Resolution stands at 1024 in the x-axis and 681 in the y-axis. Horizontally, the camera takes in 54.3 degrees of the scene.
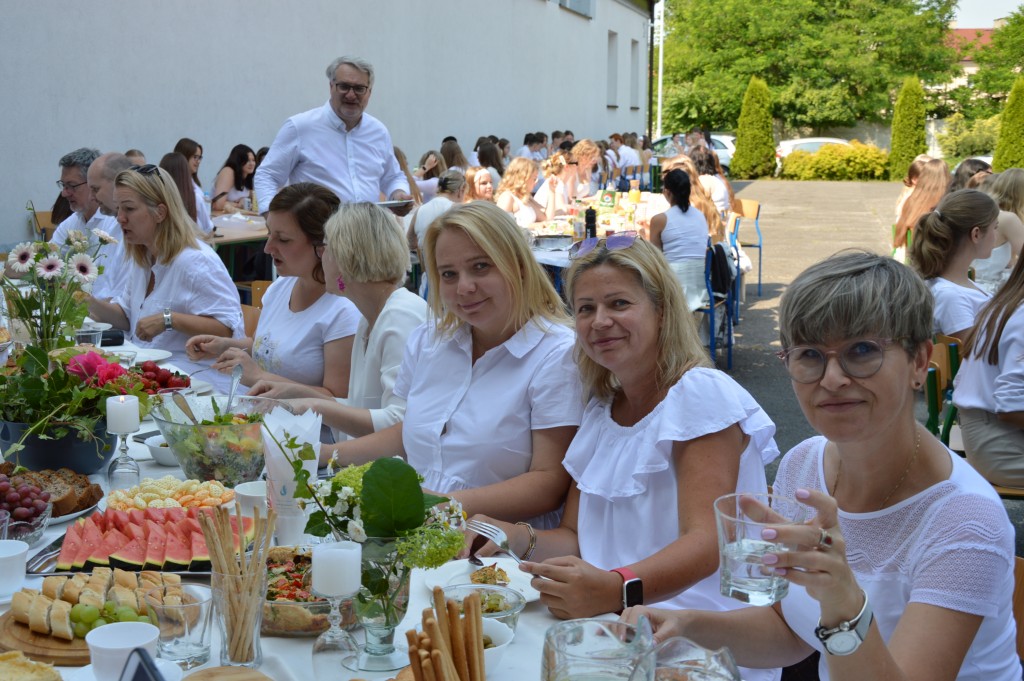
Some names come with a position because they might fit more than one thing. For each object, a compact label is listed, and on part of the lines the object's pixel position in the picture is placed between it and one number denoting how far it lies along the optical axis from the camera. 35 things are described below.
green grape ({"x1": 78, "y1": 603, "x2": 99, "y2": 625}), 1.70
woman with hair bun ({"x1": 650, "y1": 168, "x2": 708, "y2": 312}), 7.82
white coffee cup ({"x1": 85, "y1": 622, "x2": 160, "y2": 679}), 1.51
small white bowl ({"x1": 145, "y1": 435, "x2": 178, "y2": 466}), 2.84
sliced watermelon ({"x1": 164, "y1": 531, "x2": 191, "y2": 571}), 1.99
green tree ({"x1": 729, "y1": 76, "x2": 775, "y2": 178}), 33.62
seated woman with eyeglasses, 1.61
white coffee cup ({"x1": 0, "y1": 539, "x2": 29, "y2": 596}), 1.92
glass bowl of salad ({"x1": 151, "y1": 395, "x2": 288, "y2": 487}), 2.50
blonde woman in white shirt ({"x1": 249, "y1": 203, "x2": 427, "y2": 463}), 3.40
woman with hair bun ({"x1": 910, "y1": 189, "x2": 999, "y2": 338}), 4.76
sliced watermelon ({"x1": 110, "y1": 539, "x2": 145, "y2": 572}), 1.97
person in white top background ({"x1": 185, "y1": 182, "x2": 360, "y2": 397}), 3.83
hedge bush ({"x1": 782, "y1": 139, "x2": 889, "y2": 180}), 31.84
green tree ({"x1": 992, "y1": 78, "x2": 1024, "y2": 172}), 23.06
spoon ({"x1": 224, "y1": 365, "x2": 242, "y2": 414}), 2.78
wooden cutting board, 1.65
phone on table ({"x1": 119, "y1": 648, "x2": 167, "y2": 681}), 1.12
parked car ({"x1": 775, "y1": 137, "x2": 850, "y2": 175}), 34.06
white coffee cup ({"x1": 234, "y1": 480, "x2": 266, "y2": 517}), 2.26
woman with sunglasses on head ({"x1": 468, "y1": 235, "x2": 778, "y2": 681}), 2.22
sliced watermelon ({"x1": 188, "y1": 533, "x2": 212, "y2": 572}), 2.02
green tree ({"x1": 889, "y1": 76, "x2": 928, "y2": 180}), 31.25
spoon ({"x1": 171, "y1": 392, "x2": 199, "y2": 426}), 2.67
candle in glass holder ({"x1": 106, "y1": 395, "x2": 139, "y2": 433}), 2.65
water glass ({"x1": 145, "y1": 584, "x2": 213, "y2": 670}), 1.60
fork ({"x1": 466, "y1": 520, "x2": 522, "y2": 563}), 2.06
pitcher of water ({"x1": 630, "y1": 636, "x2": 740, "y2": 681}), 1.15
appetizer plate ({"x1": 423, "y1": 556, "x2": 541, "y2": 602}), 1.98
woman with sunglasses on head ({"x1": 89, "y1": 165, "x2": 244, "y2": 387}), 4.61
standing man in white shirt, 6.86
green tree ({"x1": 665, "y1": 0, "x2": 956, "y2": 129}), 40.81
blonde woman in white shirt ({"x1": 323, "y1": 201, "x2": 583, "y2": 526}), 2.70
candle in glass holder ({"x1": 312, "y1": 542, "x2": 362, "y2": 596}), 1.54
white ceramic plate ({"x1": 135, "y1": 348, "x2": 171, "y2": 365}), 4.07
